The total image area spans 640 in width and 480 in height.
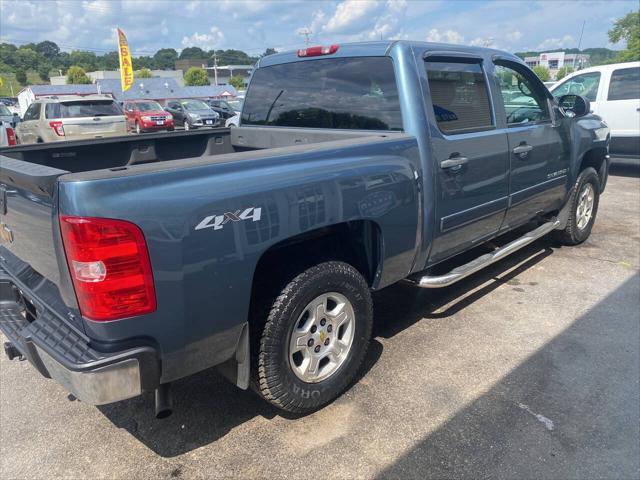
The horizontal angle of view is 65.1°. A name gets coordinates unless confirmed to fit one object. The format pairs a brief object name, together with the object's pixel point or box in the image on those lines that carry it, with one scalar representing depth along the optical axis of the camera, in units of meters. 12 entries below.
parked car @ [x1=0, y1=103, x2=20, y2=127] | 18.28
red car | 22.47
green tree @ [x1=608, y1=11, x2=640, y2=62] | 33.00
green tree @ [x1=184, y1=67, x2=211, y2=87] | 93.38
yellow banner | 26.69
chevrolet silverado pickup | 1.96
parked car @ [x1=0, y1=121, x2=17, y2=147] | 9.27
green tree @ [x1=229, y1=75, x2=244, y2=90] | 95.88
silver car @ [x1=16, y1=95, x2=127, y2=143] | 12.33
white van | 9.16
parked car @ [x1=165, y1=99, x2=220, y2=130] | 23.94
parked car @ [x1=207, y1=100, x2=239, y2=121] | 25.61
